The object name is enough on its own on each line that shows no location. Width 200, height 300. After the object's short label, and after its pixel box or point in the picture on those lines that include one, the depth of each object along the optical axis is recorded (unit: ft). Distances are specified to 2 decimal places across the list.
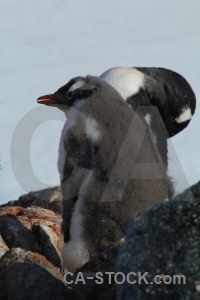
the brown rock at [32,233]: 40.83
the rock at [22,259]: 26.14
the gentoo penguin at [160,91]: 47.19
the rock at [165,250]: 20.88
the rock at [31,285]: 23.72
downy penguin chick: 39.68
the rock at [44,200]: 54.80
